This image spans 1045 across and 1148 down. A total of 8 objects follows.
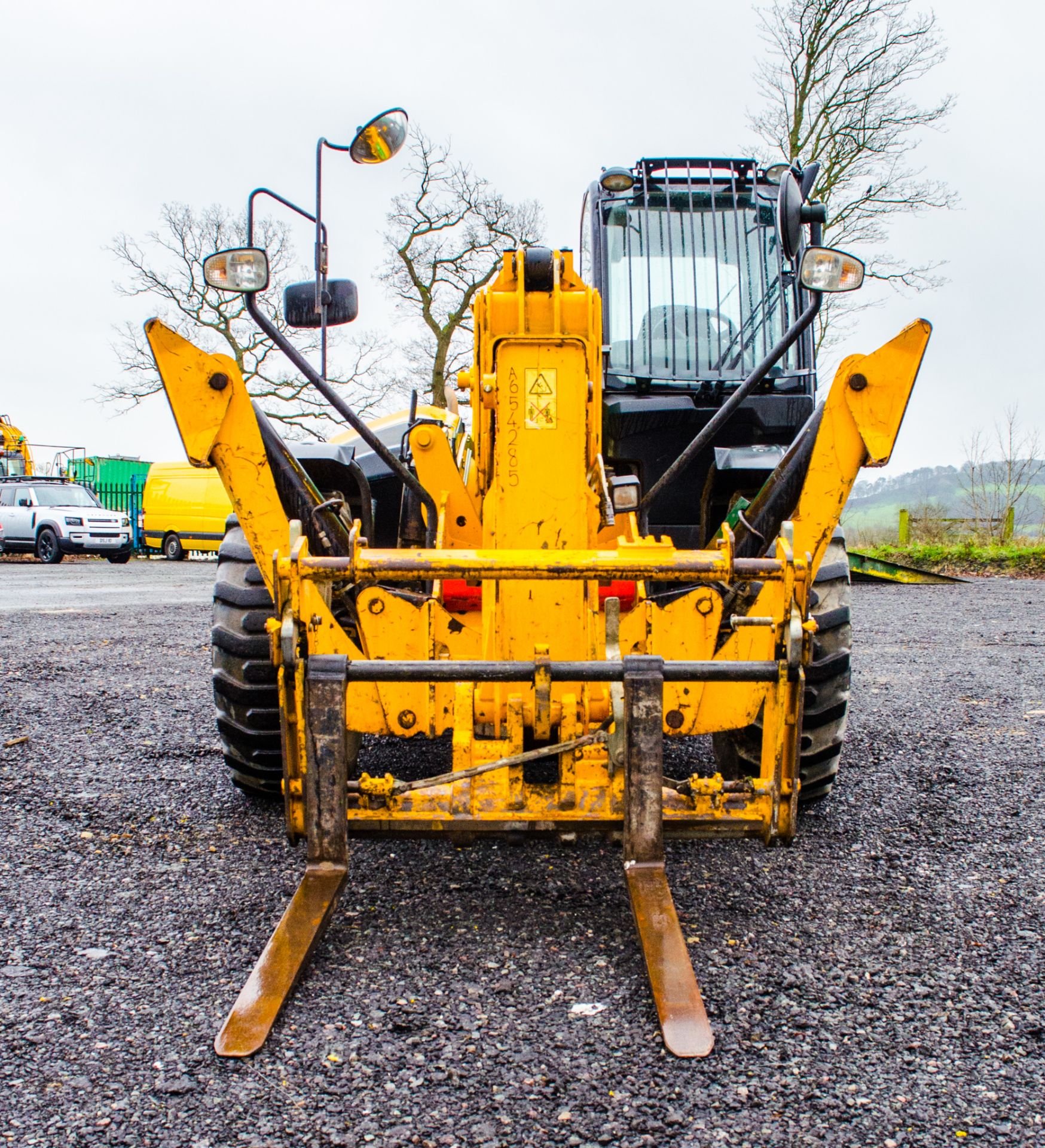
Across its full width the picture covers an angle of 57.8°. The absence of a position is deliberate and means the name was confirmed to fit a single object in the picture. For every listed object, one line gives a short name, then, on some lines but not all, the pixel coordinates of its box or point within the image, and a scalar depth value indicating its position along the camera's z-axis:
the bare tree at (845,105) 16.31
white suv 21.75
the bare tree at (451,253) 19.42
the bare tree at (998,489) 19.48
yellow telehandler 2.43
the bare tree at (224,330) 24.97
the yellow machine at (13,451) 30.62
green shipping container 29.64
